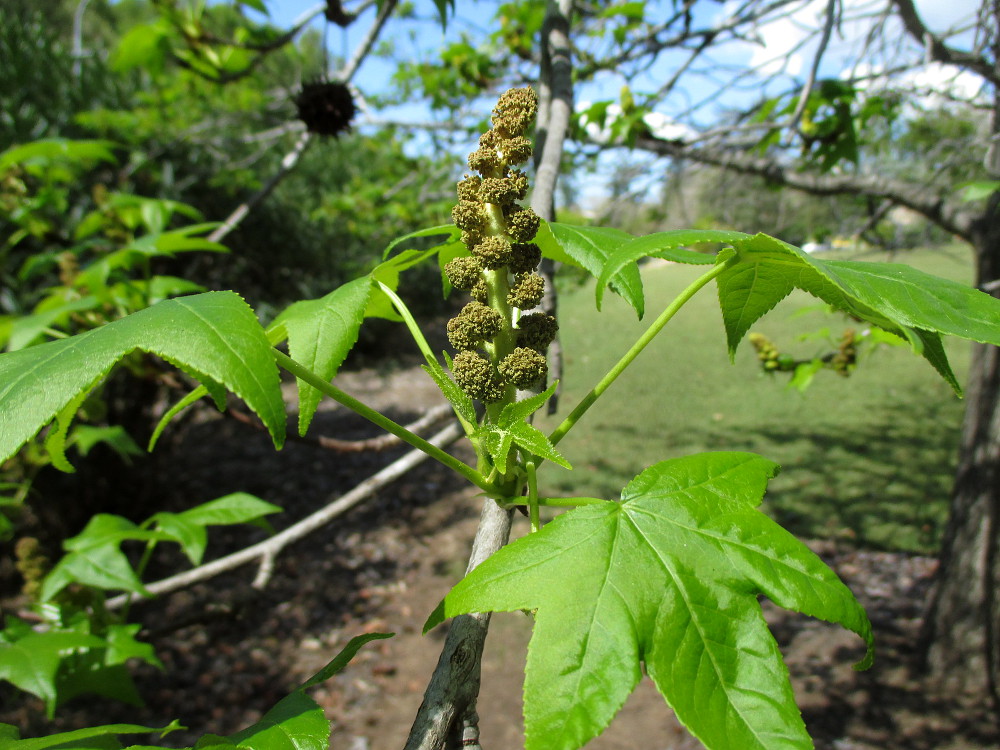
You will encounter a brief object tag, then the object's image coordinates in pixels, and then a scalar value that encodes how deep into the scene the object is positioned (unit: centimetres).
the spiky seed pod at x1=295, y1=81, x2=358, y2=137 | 37
